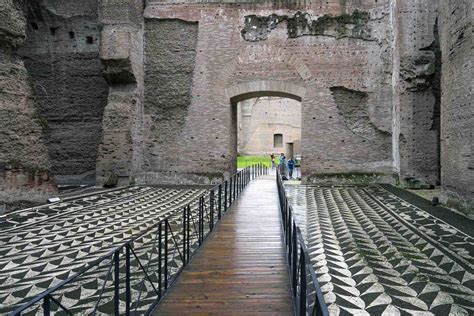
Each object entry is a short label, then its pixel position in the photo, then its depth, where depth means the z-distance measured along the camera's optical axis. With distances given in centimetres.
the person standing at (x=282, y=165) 1385
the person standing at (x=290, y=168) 1380
